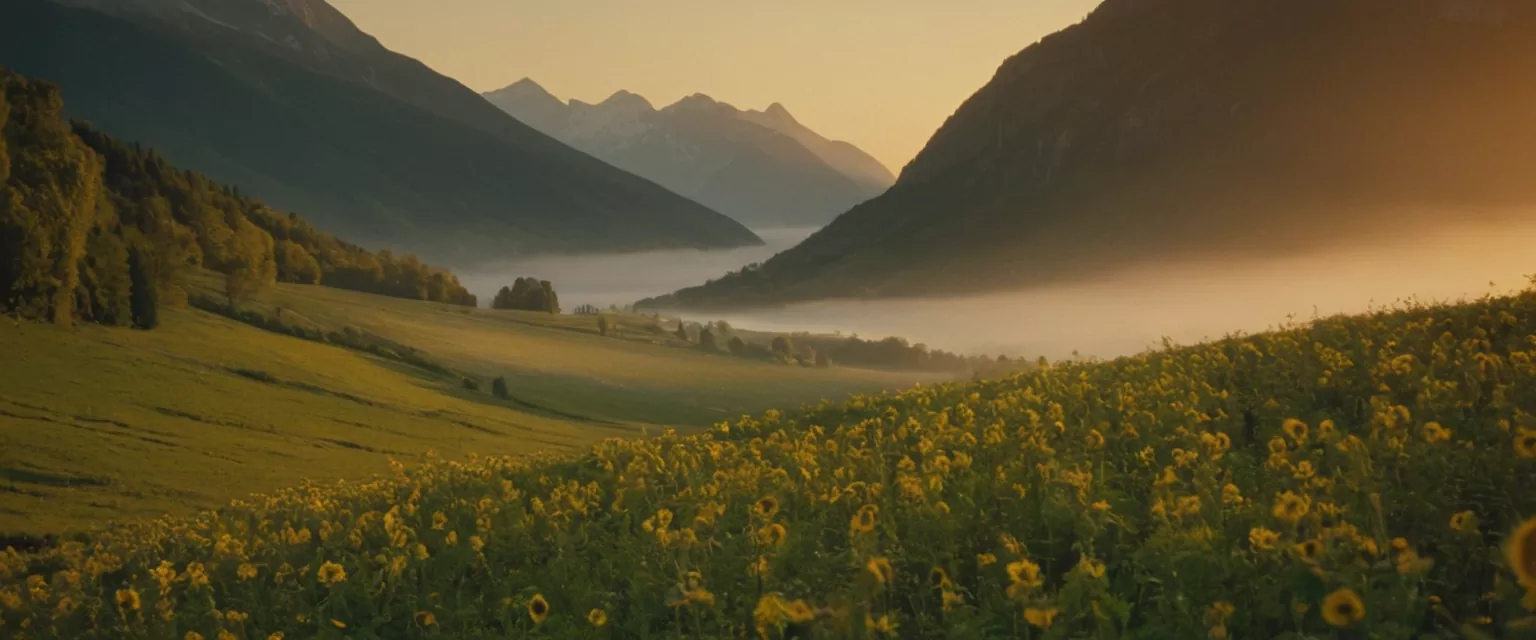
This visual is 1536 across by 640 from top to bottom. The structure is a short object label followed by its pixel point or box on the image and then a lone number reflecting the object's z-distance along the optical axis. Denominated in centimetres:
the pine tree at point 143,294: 11019
